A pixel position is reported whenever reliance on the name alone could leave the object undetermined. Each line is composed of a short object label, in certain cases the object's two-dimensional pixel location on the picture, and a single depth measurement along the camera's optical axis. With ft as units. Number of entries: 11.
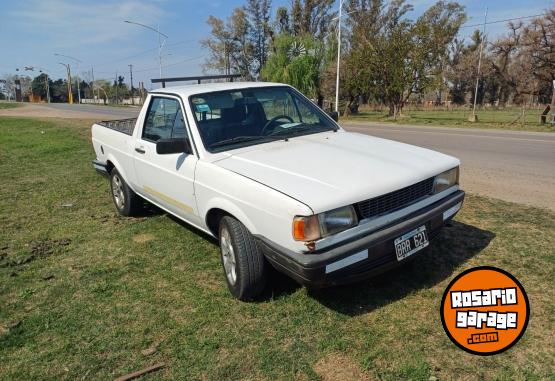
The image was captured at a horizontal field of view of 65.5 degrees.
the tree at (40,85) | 323.98
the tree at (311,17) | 166.91
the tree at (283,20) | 170.91
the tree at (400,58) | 88.79
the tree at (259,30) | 186.19
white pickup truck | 9.22
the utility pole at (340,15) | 98.24
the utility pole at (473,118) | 81.00
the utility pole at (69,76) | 254.14
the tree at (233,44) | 182.29
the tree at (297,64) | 120.37
